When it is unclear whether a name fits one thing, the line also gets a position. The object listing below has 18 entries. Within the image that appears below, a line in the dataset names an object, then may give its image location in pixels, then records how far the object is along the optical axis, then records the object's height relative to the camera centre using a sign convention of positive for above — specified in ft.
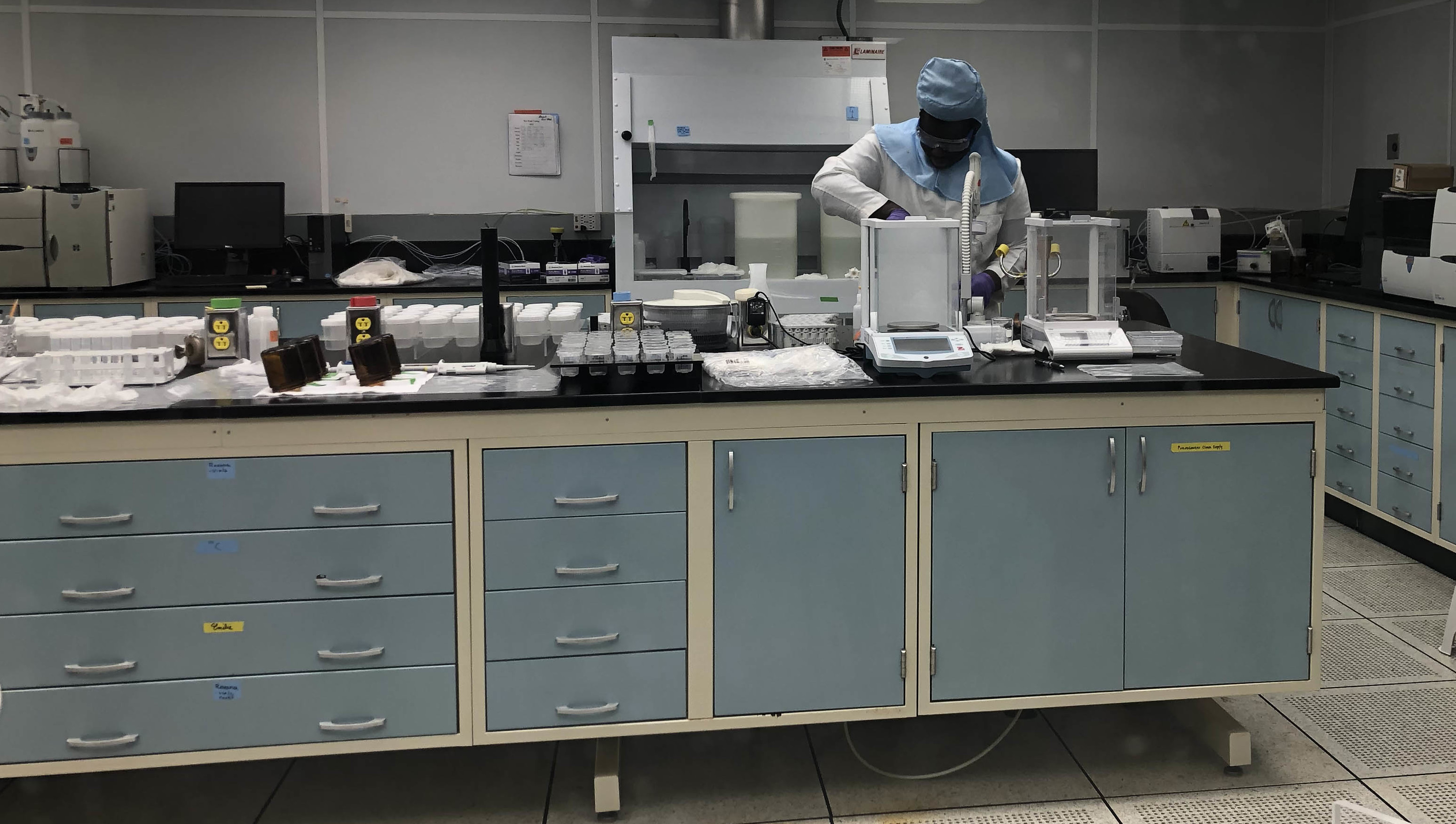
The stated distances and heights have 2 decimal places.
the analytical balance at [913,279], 8.39 +0.21
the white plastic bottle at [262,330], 8.90 -0.18
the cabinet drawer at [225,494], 7.07 -1.19
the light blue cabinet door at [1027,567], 7.77 -1.82
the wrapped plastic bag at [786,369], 7.75 -0.44
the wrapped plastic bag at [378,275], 16.33 +0.48
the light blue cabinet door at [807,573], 7.63 -1.82
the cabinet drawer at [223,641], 7.14 -2.15
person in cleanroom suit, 10.23 +1.37
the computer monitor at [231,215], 16.70 +1.39
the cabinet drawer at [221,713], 7.20 -2.63
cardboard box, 13.60 +1.56
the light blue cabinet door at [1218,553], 7.88 -1.75
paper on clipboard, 17.75 +2.58
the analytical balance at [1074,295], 8.49 +0.09
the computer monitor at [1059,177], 17.80 +2.06
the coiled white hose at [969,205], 8.62 +0.81
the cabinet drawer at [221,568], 7.08 -1.66
